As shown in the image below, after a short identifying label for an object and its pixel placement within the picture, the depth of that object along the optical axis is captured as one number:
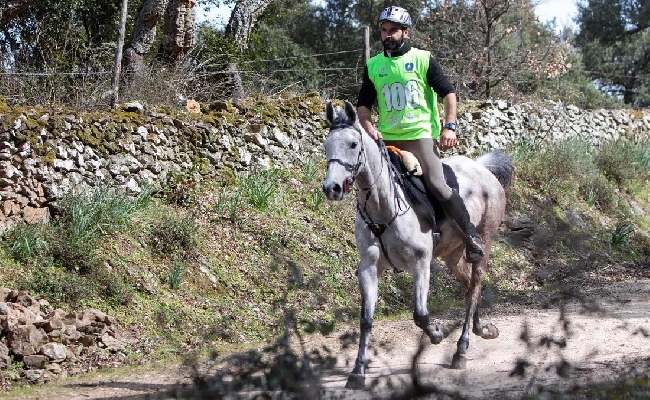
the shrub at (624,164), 19.25
